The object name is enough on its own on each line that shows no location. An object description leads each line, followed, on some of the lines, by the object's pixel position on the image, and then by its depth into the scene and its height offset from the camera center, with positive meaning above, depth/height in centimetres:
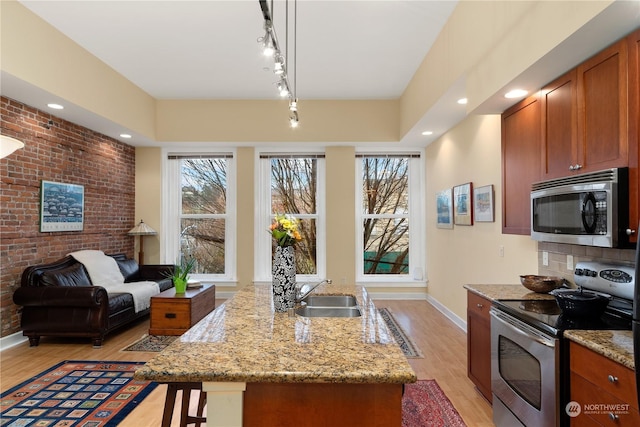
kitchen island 116 -52
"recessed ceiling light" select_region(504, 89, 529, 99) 245 +91
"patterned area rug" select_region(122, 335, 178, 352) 367 -134
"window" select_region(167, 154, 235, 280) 606 +15
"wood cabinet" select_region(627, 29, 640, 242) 160 +42
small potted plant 428 -74
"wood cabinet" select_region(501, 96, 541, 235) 244 +44
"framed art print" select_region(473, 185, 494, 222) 357 +18
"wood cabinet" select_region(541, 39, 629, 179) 171 +58
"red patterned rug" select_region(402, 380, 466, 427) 233 -135
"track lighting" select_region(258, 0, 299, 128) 171 +102
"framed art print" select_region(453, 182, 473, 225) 406 +19
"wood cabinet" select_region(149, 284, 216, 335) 400 -108
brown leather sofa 363 -92
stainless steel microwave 167 +6
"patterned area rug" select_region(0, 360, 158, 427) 238 -135
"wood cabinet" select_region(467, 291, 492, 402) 244 -91
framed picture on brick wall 409 +17
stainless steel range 166 -66
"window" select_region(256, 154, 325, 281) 601 +34
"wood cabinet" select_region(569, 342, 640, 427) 129 -68
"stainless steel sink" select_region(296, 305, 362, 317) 223 -59
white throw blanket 434 -77
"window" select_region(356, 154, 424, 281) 604 +11
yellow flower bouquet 199 -7
